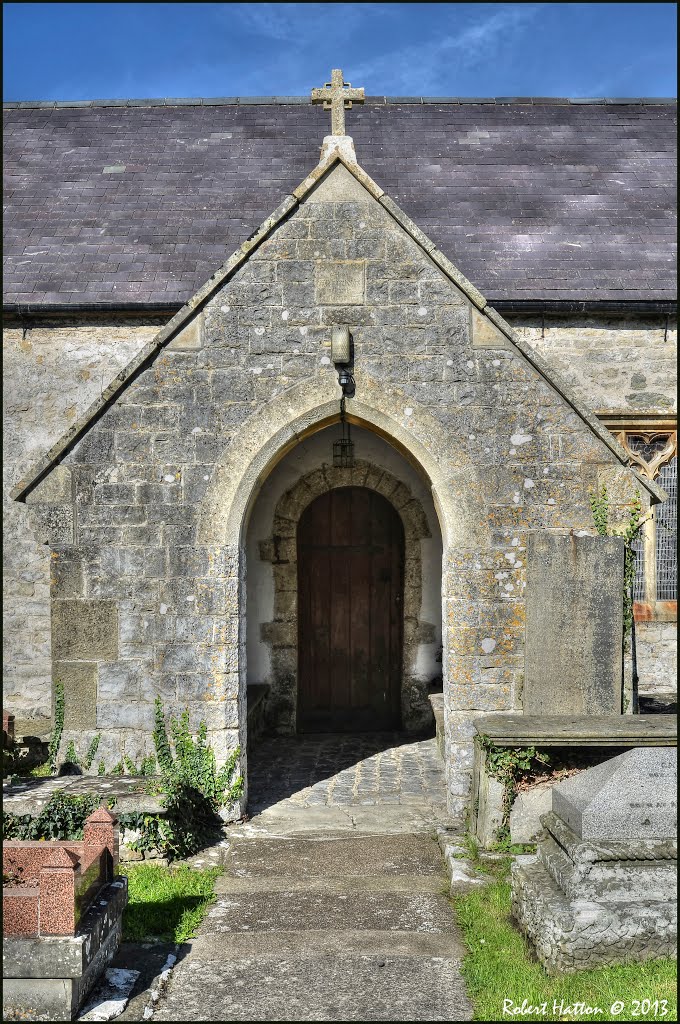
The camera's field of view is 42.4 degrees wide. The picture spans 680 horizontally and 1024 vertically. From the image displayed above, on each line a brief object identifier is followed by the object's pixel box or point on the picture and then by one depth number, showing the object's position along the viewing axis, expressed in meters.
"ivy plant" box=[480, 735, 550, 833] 6.01
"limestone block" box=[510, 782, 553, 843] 6.06
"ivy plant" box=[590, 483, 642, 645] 6.63
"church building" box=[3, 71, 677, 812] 6.68
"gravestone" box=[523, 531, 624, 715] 6.55
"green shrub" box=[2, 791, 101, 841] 5.86
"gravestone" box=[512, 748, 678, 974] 4.48
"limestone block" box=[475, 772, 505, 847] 6.06
